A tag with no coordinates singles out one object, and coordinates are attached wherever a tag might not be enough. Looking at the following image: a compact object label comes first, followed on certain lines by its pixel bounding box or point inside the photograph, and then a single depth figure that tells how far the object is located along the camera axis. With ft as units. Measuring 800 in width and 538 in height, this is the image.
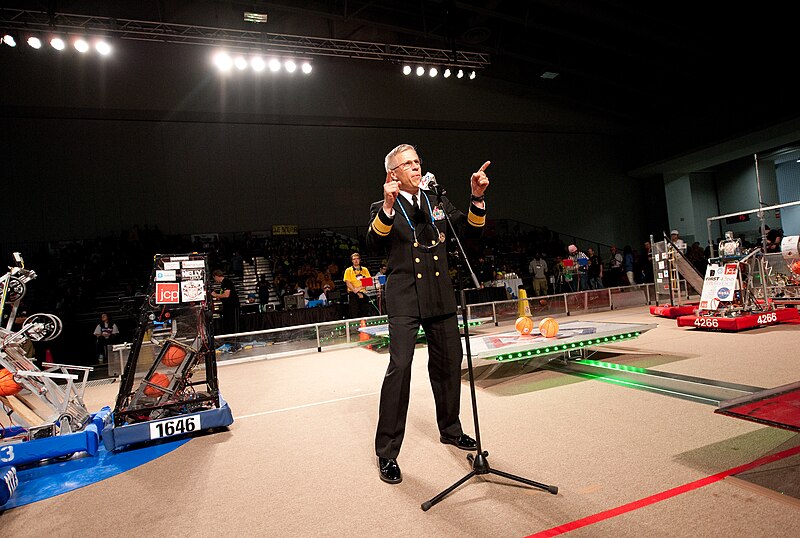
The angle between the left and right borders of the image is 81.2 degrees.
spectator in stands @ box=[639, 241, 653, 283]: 49.26
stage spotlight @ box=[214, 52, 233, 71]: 36.42
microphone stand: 6.82
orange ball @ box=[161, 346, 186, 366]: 12.24
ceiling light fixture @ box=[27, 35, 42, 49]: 31.27
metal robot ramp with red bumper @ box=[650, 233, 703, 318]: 27.65
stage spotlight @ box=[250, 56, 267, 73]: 37.35
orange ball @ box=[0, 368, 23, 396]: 10.50
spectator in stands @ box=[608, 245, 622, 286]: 49.85
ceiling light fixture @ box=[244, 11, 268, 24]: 39.32
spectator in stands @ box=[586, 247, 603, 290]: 50.01
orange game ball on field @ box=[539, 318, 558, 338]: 15.21
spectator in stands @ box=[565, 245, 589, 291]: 46.42
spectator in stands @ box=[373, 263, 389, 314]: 32.12
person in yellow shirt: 30.04
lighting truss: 31.96
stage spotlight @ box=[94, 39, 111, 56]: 32.91
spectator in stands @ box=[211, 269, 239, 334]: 29.86
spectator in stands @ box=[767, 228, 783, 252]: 27.97
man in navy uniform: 8.12
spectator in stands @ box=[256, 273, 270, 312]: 40.93
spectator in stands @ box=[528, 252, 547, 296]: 45.93
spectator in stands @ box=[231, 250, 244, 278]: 48.42
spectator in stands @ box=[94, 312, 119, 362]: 32.67
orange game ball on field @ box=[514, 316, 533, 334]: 16.69
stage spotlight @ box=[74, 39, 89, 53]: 32.60
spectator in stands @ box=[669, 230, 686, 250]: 31.34
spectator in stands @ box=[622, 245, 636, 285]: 47.74
